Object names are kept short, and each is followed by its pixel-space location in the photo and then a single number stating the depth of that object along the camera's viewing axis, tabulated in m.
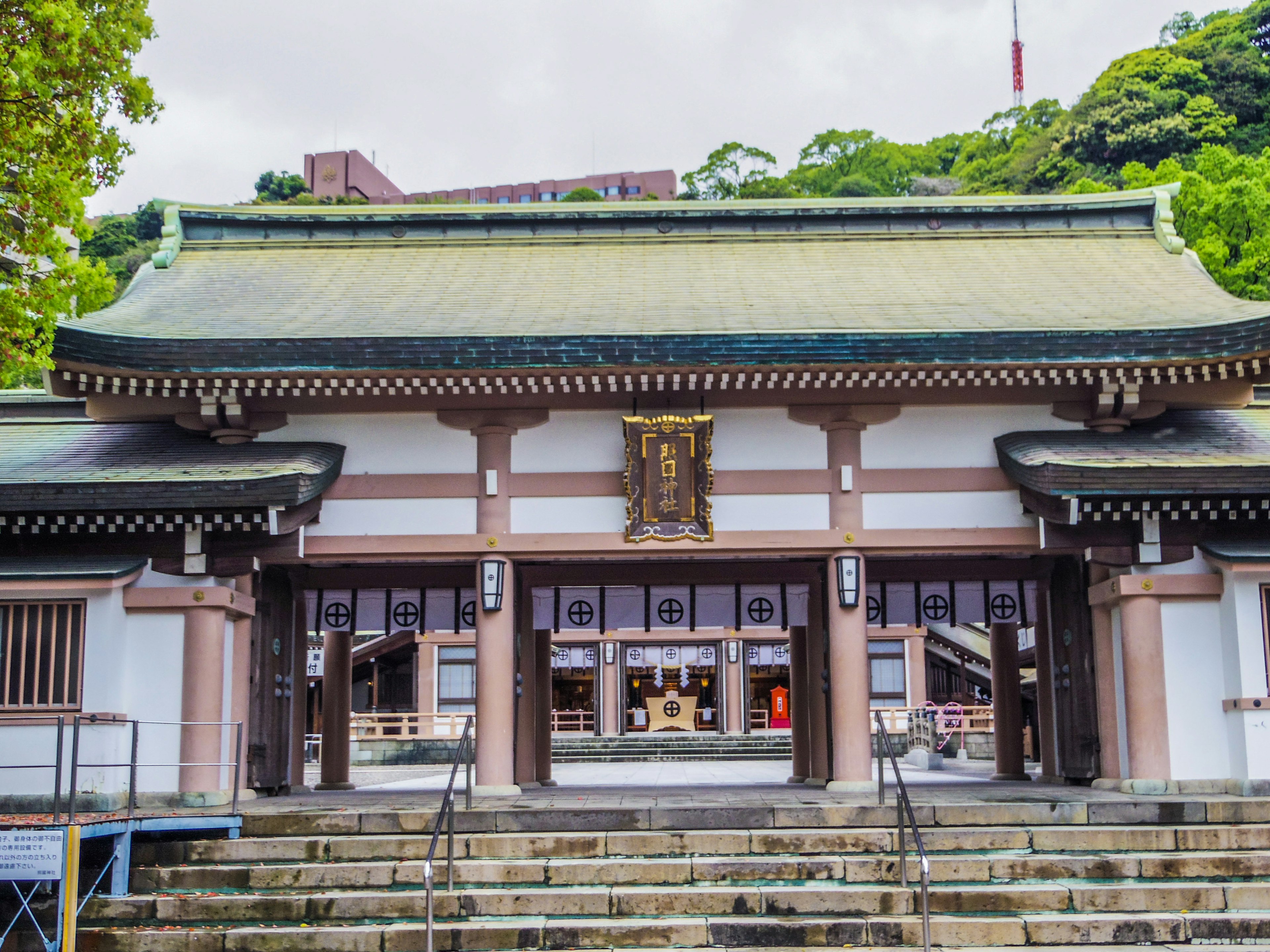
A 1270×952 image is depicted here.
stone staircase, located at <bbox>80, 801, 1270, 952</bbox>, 9.43
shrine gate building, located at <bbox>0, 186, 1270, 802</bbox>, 13.02
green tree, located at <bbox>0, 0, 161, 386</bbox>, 12.39
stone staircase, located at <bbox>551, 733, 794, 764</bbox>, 33.62
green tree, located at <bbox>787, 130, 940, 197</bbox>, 74.38
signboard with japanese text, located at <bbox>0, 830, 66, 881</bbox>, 9.30
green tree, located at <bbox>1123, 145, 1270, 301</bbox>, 32.97
